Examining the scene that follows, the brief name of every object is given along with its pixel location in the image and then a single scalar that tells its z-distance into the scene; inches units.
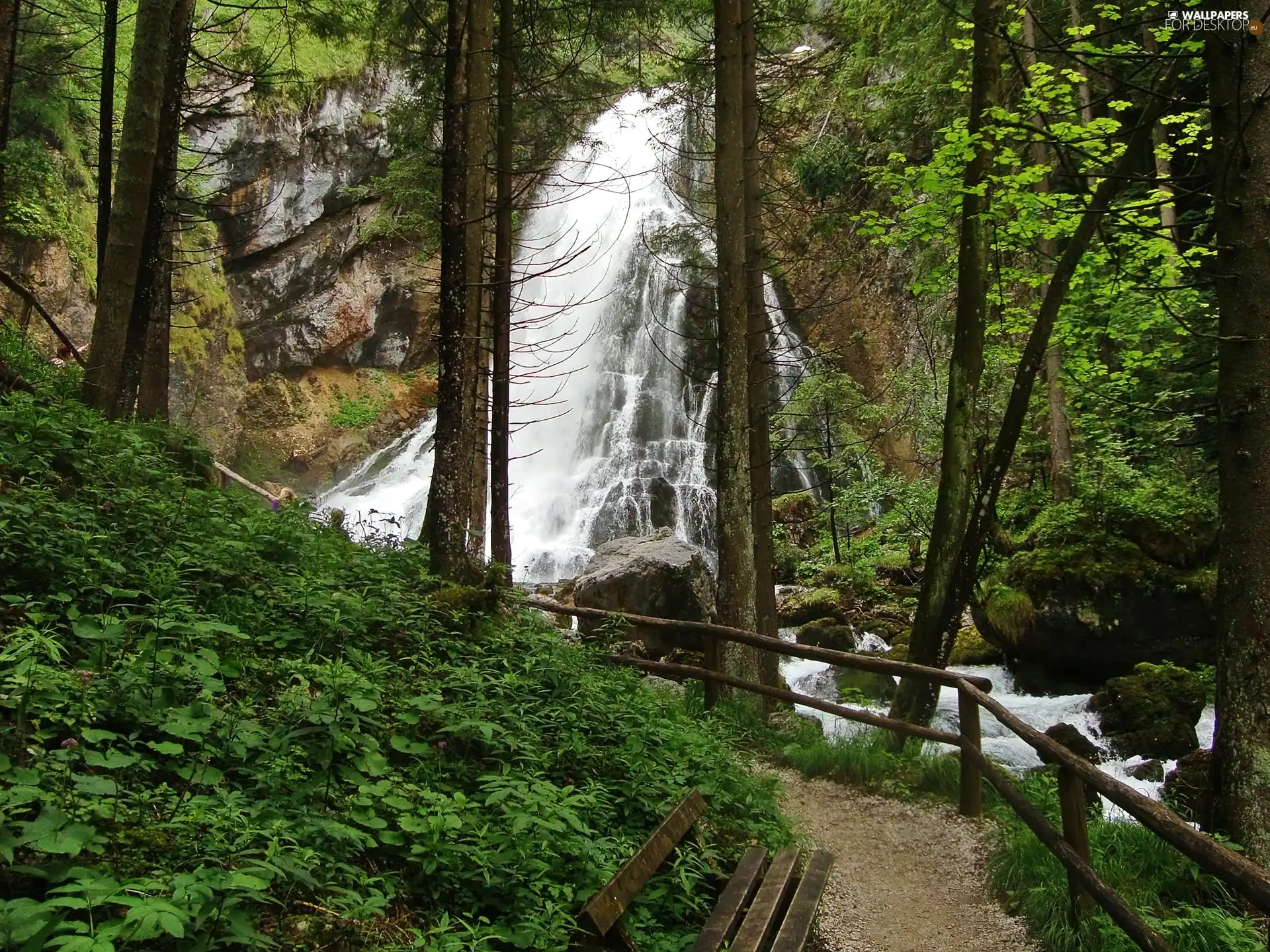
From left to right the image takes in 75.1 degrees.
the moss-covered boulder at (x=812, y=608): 614.5
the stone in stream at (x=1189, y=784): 200.8
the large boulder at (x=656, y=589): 441.1
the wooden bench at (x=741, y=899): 124.0
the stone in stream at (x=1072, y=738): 270.5
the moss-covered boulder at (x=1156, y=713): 342.6
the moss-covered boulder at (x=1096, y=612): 419.8
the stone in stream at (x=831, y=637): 543.8
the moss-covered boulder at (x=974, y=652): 492.4
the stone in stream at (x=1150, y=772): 316.8
